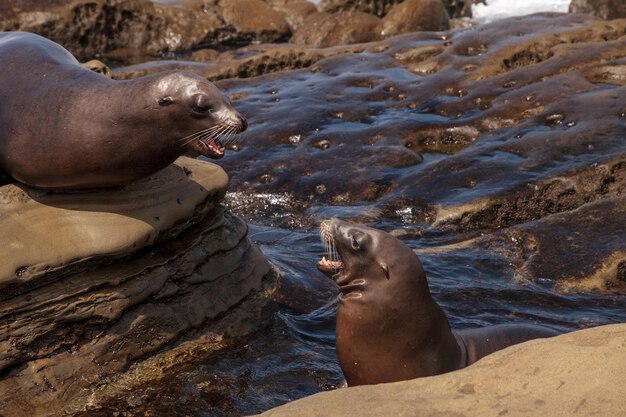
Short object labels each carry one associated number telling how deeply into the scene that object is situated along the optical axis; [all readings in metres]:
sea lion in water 6.18
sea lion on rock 6.41
